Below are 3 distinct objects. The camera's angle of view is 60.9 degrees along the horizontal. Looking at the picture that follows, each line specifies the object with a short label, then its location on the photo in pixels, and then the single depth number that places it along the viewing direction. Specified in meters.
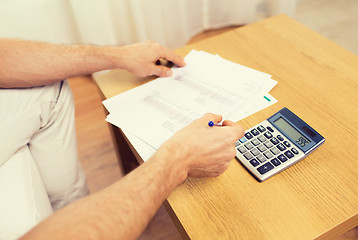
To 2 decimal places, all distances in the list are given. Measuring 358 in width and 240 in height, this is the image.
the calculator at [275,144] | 0.60
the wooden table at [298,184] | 0.53
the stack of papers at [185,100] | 0.70
